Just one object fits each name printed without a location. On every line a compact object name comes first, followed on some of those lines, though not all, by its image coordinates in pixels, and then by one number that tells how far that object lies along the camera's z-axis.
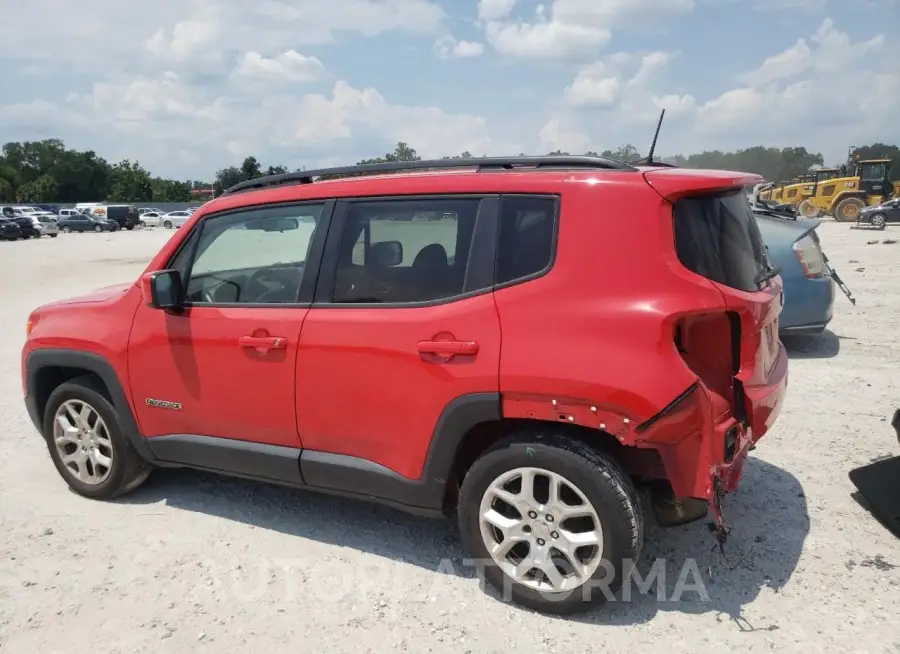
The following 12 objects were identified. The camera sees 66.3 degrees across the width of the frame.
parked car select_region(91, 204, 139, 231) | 53.76
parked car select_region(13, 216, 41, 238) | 39.75
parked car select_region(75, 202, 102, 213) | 54.67
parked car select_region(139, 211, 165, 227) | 59.22
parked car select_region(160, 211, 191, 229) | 56.14
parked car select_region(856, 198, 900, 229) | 27.09
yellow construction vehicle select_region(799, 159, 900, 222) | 33.44
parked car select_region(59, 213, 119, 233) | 50.31
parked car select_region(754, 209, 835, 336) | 6.68
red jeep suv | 2.72
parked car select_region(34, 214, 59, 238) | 43.83
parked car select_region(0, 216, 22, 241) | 38.53
